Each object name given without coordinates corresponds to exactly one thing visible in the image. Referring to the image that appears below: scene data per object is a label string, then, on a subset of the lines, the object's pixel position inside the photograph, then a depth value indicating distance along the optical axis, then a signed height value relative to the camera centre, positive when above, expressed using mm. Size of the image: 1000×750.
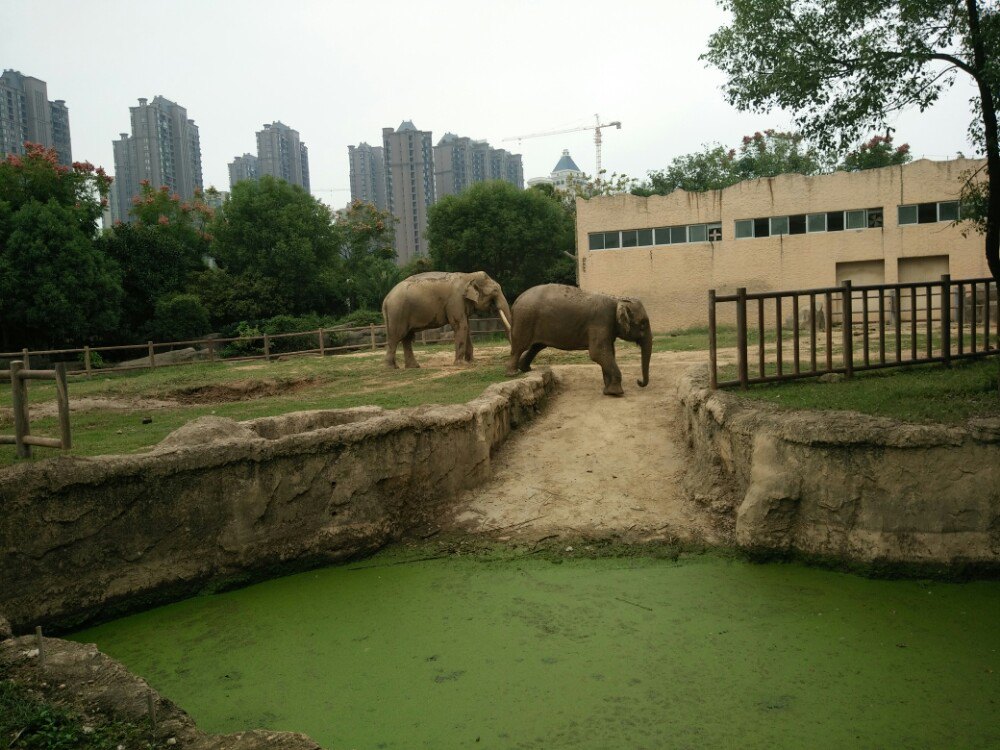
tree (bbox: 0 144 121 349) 21453 +1712
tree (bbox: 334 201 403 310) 32281 +2588
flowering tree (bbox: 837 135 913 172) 29844 +4960
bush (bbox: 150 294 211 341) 25078 +158
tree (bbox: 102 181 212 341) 26594 +2173
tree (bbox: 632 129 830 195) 35812 +5856
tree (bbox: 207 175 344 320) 28156 +2416
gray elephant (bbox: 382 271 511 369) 14625 +131
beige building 23516 +1792
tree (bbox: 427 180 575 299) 30891 +2786
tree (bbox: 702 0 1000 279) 7875 +2352
